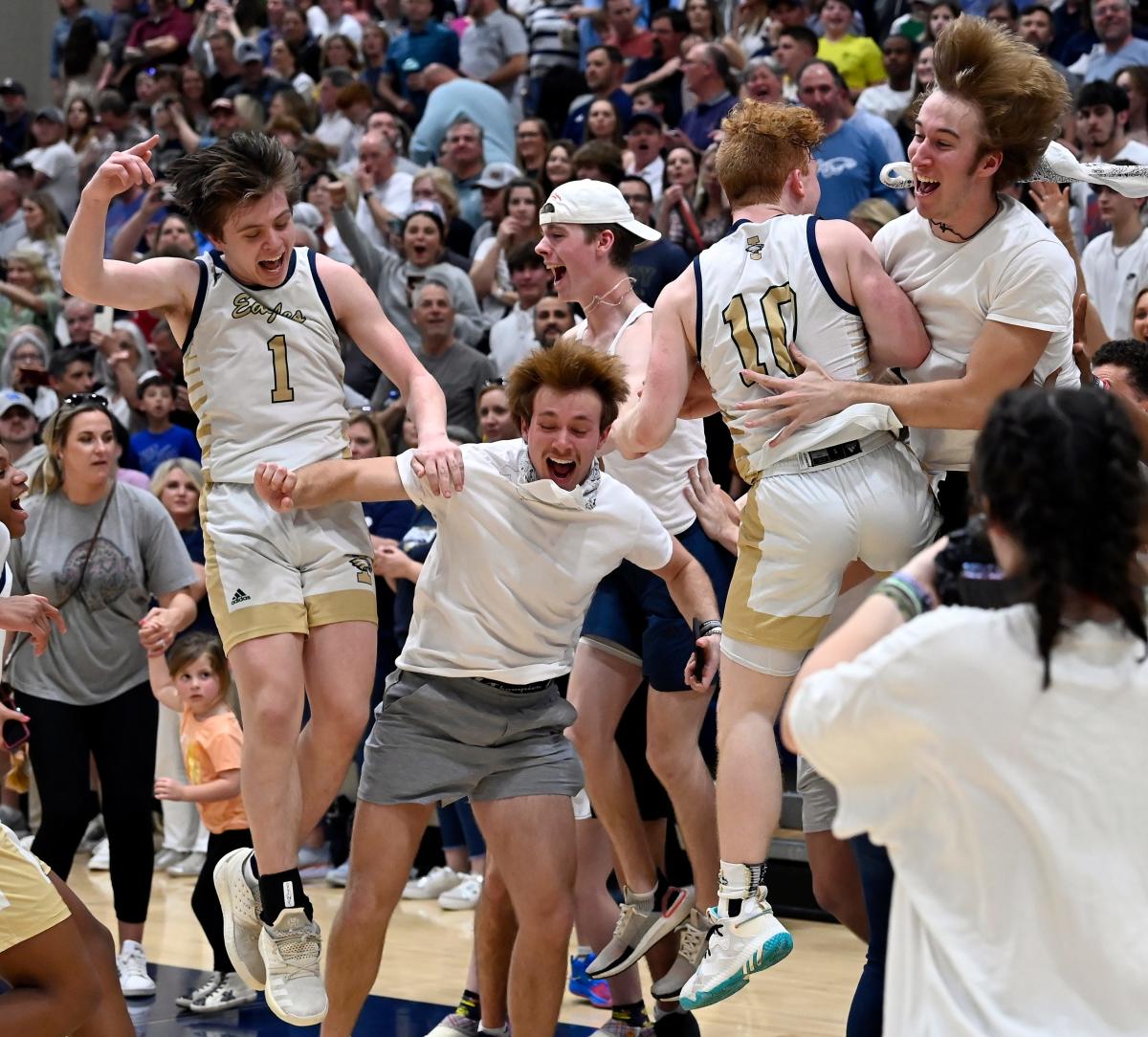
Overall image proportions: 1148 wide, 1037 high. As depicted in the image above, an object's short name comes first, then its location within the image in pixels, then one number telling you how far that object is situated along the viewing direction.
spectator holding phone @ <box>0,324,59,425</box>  9.82
